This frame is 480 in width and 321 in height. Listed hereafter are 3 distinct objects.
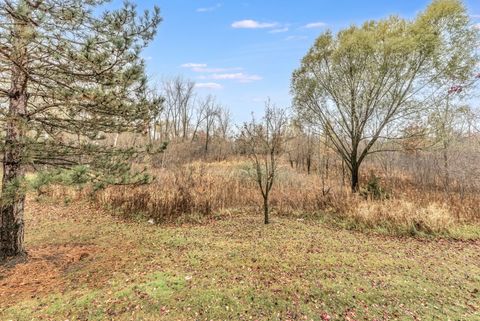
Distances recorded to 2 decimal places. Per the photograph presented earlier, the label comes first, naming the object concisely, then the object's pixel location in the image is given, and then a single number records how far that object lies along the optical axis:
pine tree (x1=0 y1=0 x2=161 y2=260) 2.97
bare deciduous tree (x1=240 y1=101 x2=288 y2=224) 6.64
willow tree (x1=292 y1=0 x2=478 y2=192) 7.80
